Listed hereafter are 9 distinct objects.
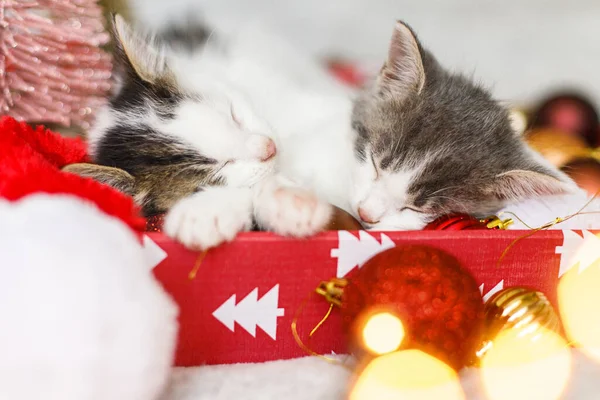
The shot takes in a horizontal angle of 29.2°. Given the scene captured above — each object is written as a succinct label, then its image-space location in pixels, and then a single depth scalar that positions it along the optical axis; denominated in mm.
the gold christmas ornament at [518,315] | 512
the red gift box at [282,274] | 508
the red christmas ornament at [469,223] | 559
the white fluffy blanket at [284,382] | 508
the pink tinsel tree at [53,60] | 612
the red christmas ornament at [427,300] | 487
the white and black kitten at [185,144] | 532
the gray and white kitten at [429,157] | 576
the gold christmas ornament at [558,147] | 671
